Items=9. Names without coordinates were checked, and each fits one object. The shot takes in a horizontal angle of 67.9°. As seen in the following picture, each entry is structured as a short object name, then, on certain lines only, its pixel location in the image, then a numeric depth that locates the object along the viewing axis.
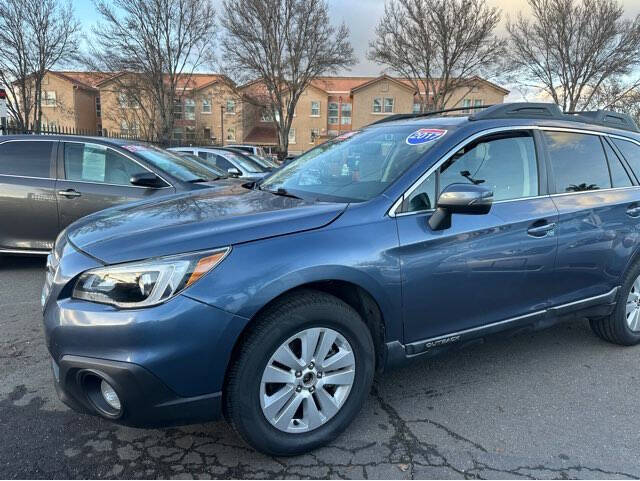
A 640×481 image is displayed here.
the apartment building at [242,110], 43.69
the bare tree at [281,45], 27.98
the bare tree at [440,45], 25.62
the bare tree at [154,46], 26.33
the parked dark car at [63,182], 5.47
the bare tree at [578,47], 25.70
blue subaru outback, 2.04
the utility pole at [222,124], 44.35
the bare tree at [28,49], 24.45
